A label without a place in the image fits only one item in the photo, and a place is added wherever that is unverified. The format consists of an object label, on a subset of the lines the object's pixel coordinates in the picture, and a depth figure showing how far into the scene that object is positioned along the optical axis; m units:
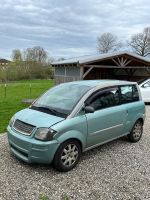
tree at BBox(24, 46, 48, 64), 37.16
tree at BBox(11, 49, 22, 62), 37.47
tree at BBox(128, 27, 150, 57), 34.31
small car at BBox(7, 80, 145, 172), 2.93
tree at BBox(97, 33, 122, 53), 39.52
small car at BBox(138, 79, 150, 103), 9.01
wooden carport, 11.35
